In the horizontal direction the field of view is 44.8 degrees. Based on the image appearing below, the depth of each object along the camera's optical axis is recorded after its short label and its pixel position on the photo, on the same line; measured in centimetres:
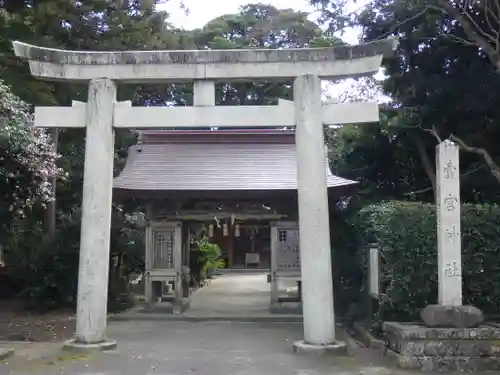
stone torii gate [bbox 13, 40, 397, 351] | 966
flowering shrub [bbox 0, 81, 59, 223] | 971
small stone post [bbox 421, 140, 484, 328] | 873
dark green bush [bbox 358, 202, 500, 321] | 993
